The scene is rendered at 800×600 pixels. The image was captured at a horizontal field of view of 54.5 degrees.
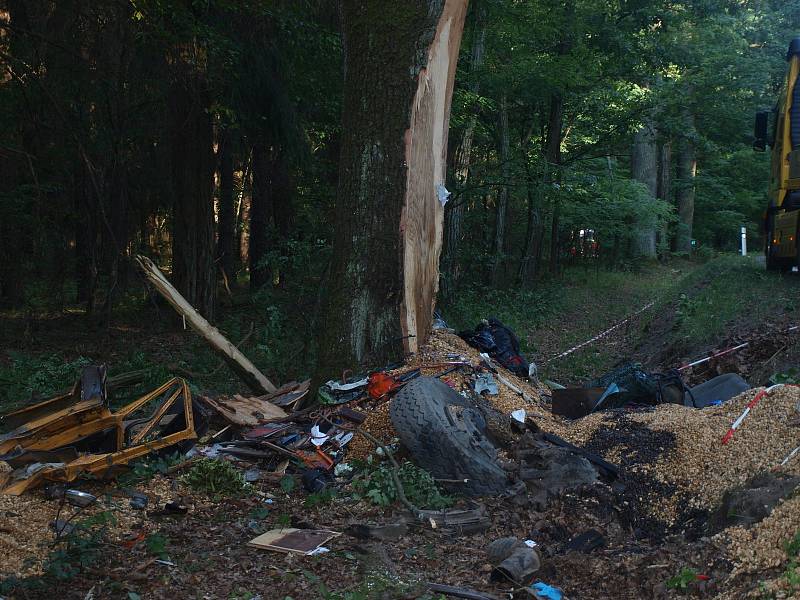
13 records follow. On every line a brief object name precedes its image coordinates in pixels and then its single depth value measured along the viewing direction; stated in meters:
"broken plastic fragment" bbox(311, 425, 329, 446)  6.56
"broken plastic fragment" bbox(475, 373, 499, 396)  7.43
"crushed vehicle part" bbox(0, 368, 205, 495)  5.37
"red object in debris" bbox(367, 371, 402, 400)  7.04
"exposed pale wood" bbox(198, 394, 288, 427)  6.90
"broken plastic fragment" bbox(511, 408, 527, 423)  7.00
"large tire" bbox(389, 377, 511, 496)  5.83
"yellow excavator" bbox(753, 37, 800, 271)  14.62
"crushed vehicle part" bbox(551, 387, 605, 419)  7.98
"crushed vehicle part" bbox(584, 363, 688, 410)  7.93
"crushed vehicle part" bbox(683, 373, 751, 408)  8.01
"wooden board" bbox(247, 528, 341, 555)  4.79
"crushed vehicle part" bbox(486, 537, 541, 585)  4.52
